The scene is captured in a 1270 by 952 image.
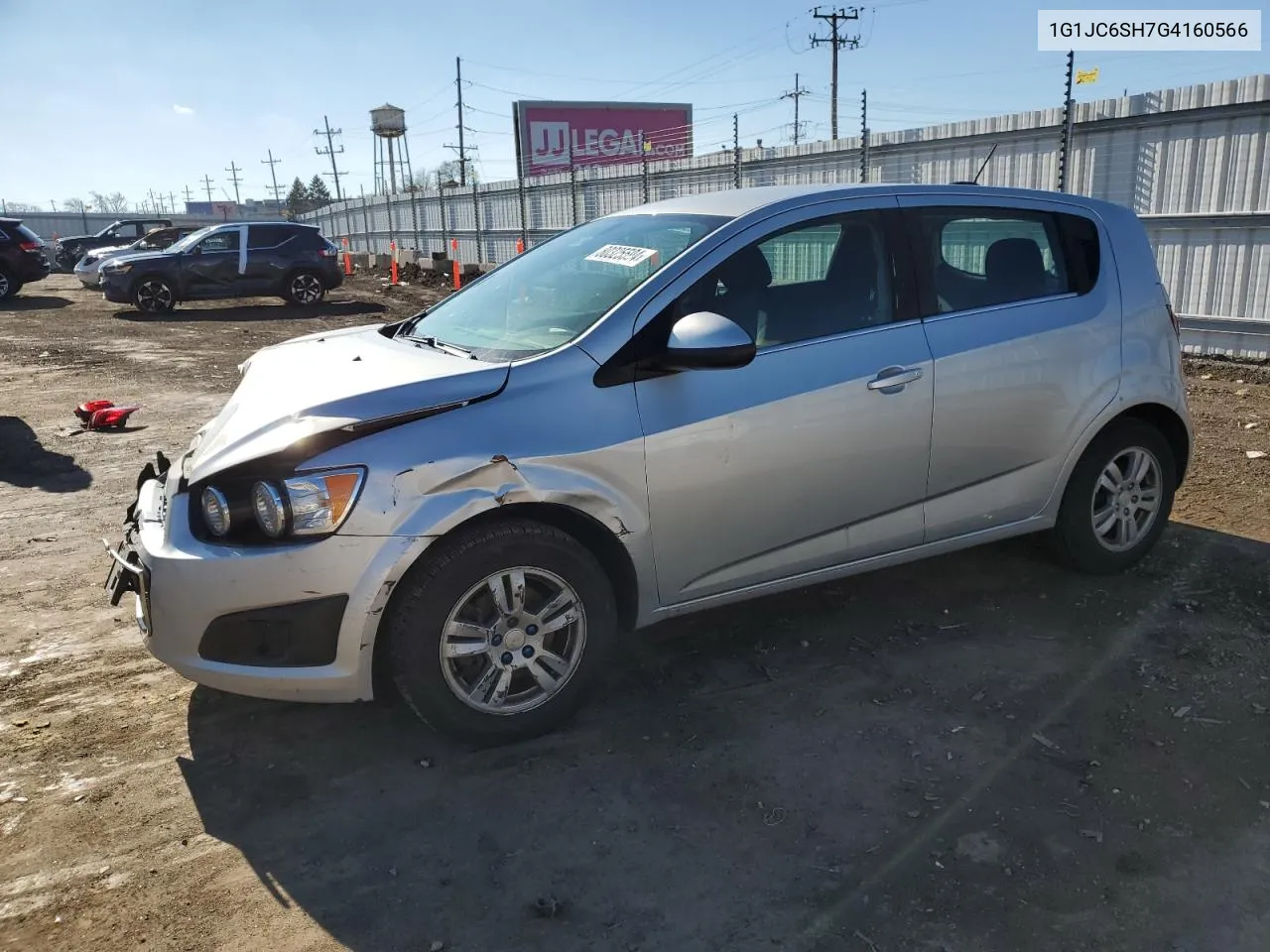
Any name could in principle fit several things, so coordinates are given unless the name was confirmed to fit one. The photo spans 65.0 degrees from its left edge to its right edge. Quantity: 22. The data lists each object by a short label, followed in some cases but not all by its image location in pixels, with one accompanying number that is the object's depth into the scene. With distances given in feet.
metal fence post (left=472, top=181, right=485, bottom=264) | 82.02
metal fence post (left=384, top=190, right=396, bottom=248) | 110.83
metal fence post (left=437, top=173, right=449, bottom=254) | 90.89
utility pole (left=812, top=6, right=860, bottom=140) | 166.30
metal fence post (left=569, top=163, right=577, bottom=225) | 65.51
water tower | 215.31
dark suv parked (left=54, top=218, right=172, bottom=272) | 95.66
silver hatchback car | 9.93
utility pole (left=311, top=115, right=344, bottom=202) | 322.34
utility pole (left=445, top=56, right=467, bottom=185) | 164.62
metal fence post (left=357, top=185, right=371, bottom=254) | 122.83
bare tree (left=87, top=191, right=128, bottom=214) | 395.22
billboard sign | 174.29
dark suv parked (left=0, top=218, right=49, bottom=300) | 65.57
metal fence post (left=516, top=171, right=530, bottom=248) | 72.84
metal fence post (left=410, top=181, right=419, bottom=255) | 100.32
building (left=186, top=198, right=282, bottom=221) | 317.71
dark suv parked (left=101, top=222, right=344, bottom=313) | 59.52
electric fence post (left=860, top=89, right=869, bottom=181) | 40.37
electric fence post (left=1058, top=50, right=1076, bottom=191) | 34.35
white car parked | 76.80
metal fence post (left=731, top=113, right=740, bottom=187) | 48.98
